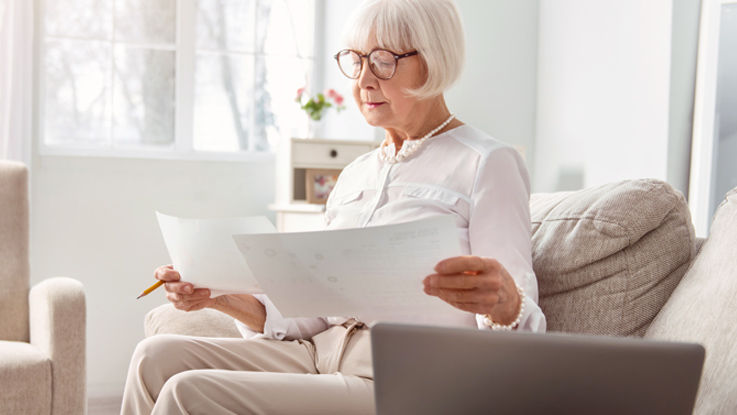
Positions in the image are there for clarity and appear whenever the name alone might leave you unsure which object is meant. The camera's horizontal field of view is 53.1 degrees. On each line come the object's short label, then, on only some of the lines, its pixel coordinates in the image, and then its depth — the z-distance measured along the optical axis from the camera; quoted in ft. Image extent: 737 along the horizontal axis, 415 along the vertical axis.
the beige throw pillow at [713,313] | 3.34
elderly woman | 4.11
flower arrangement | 11.60
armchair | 7.07
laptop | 2.30
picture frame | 10.87
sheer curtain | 10.78
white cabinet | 10.84
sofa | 3.98
